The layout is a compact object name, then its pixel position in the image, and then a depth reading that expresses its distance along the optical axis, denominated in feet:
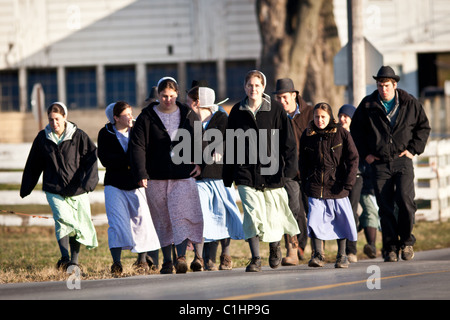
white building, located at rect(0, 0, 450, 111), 112.27
